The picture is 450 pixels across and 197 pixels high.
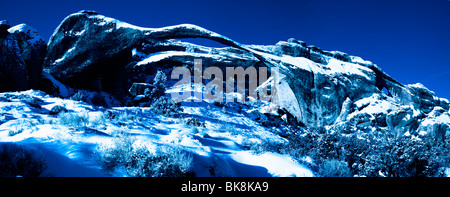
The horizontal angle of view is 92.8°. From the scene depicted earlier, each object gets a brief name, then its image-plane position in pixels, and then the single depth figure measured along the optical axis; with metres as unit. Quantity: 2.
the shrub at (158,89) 16.14
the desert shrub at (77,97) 12.71
